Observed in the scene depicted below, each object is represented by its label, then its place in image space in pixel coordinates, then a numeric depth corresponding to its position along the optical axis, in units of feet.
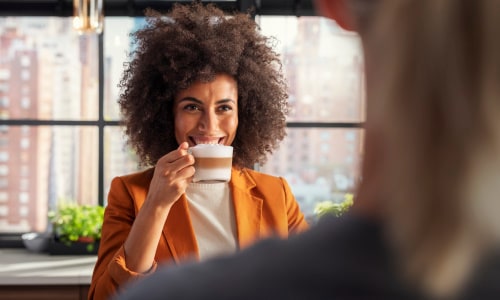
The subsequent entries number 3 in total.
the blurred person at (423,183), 1.28
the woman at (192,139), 6.20
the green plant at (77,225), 12.89
